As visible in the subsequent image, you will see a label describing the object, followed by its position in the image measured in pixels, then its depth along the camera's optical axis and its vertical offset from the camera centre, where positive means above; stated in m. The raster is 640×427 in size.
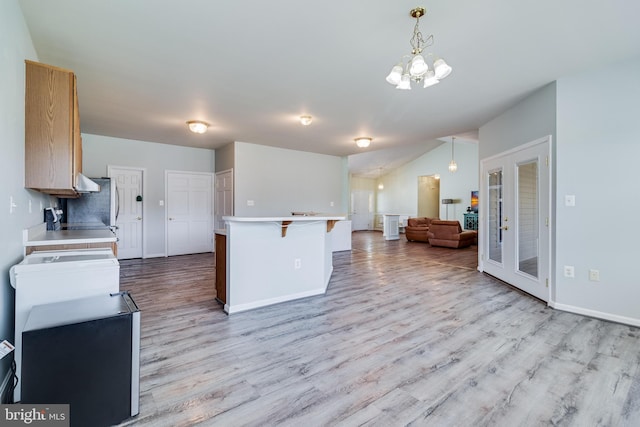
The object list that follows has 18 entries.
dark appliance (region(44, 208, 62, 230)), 3.33 -0.07
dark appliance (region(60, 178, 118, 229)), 4.71 +0.08
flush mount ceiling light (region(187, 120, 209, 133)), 4.64 +1.37
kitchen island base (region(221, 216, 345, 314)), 3.09 -0.55
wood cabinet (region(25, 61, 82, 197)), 2.22 +0.66
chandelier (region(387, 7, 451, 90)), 2.04 +1.05
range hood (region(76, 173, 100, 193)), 2.85 +0.29
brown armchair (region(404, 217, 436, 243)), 9.29 -0.59
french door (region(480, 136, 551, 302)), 3.43 -0.08
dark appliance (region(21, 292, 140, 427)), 1.35 -0.72
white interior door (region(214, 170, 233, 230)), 6.29 +0.35
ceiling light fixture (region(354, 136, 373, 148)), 5.79 +1.40
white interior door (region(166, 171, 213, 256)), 6.54 -0.03
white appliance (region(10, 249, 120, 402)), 1.61 -0.39
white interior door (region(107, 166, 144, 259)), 5.98 +0.06
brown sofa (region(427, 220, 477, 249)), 8.05 -0.67
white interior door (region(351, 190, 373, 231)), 13.67 +0.10
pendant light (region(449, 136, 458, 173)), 9.62 +1.44
